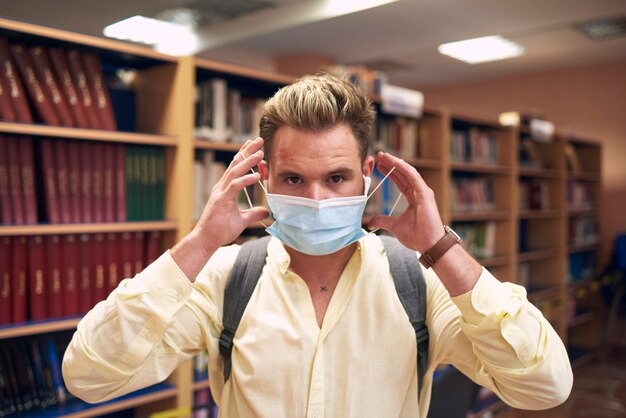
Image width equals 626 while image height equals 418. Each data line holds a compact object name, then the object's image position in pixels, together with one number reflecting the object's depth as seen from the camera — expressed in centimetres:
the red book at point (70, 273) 238
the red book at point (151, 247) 261
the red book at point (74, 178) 238
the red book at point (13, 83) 219
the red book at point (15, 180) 222
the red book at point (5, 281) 221
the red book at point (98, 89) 243
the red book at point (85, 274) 242
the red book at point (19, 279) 225
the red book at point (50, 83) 230
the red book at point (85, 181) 241
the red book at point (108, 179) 247
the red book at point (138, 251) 257
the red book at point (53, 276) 234
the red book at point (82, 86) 239
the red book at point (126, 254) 253
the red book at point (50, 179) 231
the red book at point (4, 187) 220
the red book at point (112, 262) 249
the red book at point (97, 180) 244
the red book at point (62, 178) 235
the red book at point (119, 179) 250
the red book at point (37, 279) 229
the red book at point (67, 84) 234
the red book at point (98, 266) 246
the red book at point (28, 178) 226
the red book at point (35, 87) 225
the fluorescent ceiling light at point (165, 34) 469
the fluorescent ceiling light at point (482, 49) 568
